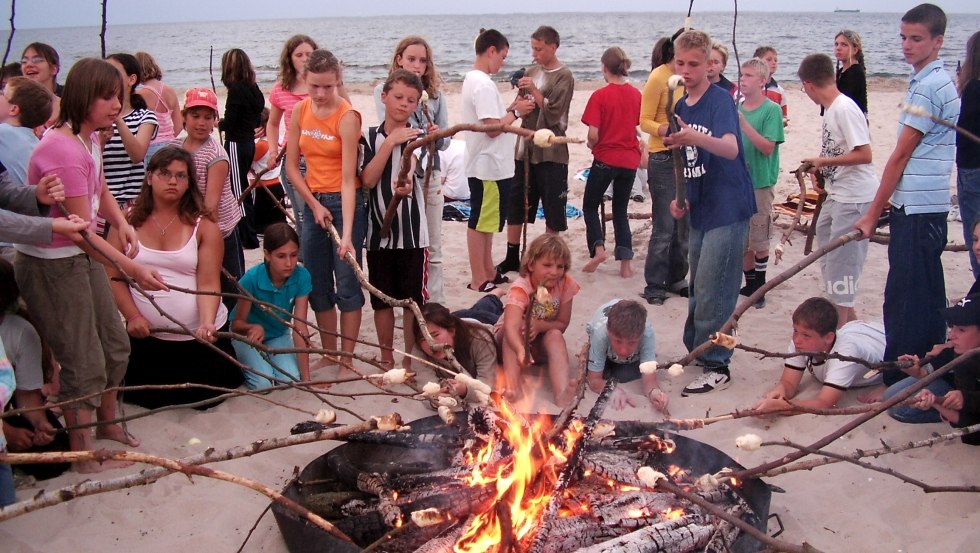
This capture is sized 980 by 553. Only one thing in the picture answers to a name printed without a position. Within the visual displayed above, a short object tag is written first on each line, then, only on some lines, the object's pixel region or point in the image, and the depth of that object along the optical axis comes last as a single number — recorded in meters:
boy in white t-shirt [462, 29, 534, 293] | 5.95
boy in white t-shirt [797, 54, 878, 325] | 4.98
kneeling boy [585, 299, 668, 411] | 4.48
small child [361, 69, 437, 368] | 4.43
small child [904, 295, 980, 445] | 3.64
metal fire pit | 3.10
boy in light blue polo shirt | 3.91
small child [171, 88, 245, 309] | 4.90
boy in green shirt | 5.78
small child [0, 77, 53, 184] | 3.87
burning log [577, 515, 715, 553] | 2.74
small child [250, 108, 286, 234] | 7.47
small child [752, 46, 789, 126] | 7.59
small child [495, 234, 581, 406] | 4.49
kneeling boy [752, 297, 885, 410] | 4.22
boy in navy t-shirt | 4.27
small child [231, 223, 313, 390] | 4.65
